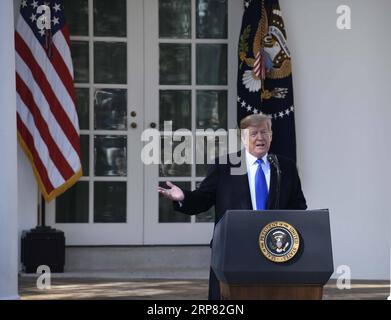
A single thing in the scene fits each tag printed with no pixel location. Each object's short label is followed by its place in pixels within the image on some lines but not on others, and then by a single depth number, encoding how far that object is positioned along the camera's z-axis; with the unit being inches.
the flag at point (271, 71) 679.7
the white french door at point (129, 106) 701.3
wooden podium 319.0
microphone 388.4
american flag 668.1
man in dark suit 388.5
